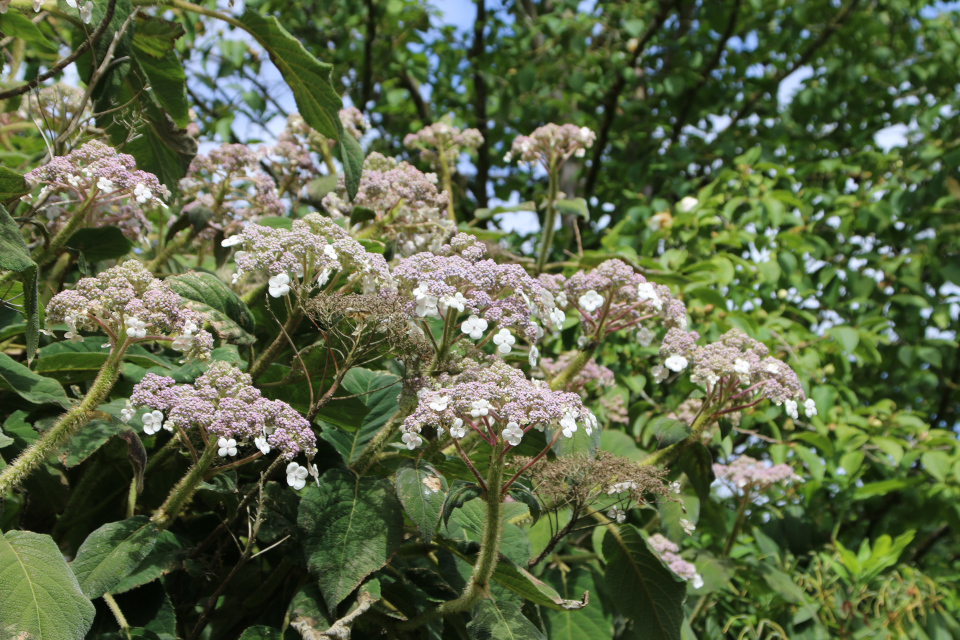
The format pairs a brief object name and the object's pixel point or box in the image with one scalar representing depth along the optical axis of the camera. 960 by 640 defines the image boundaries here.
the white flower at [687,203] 3.47
